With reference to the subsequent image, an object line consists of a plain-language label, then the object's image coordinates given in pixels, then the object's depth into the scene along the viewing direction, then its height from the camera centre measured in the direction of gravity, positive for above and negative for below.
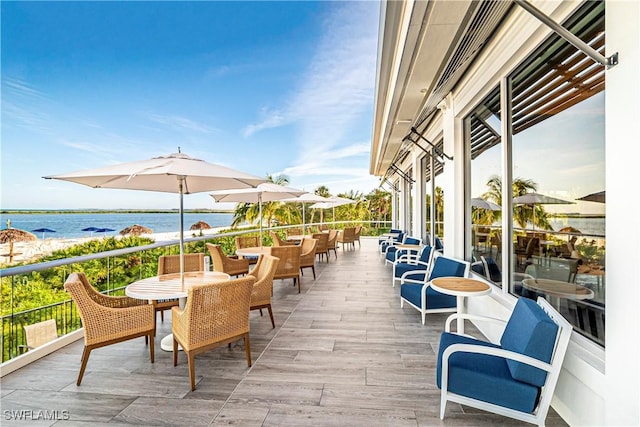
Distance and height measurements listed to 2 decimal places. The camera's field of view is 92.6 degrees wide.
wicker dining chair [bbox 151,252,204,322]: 3.85 -0.62
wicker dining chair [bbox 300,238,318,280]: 6.05 -0.78
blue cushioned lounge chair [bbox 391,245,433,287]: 4.84 -0.90
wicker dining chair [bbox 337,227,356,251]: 10.34 -0.71
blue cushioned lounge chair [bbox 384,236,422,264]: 6.72 -0.82
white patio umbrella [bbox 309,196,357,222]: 11.12 +0.45
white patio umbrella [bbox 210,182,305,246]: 5.59 +0.42
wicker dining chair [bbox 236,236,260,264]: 6.23 -0.56
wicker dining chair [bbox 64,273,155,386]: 2.38 -0.87
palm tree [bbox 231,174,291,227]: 13.73 +0.11
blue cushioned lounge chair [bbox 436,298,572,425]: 1.76 -0.97
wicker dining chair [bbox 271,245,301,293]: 5.03 -0.78
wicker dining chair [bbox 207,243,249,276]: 5.00 -0.80
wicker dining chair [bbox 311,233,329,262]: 8.03 -0.73
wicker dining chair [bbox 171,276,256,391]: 2.34 -0.83
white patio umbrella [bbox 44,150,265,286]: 2.70 +0.39
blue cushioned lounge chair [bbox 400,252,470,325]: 3.74 -1.01
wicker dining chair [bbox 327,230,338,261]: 8.75 -0.72
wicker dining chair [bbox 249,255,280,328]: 3.43 -0.85
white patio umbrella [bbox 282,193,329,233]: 8.28 +0.47
